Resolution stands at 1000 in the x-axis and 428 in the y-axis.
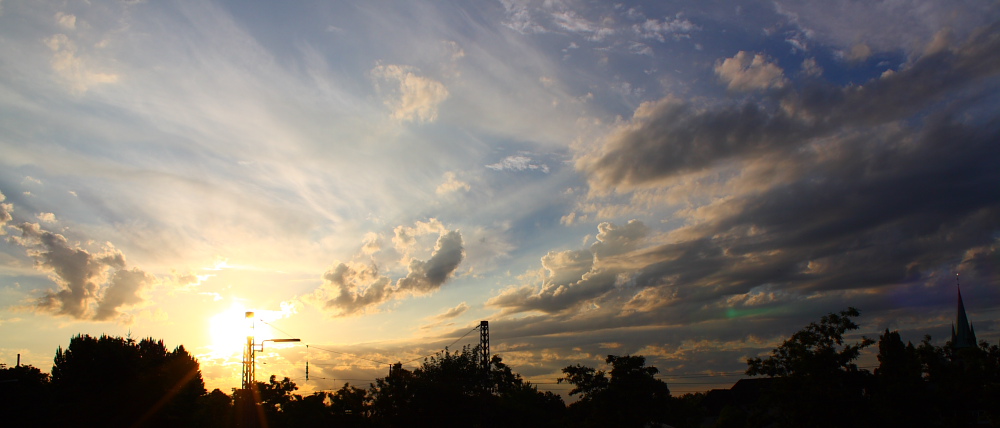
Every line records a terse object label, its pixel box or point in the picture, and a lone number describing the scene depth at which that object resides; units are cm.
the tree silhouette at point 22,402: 5422
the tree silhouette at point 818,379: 3322
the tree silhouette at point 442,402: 6147
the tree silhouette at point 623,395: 4472
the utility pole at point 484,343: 4928
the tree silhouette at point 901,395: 3241
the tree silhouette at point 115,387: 6606
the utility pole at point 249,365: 4559
